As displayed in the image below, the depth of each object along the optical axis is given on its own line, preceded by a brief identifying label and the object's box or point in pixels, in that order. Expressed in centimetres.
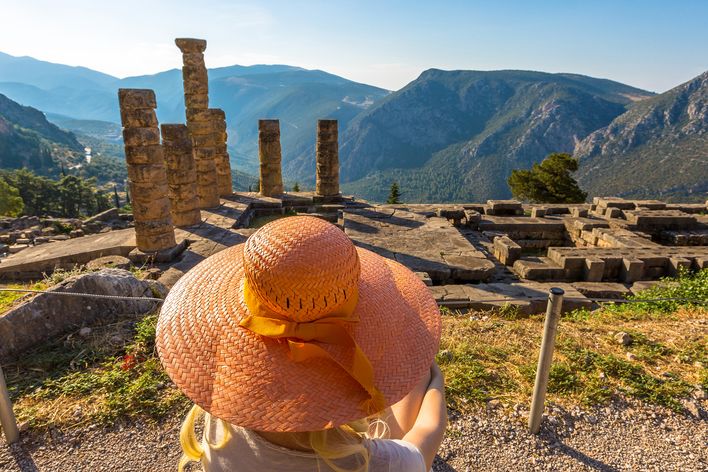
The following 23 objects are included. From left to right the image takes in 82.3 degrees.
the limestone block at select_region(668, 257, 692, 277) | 875
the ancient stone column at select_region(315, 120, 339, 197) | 1611
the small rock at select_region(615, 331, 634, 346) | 431
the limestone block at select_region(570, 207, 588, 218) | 1395
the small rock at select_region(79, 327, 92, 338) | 418
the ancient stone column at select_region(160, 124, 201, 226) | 1205
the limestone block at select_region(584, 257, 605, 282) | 885
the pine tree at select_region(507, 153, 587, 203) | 3038
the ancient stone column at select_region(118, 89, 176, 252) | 943
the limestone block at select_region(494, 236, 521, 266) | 995
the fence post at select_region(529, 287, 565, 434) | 284
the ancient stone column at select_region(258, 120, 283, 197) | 1645
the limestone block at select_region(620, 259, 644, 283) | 882
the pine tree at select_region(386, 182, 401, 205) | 4469
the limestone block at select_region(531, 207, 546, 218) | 1420
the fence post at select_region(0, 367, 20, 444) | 285
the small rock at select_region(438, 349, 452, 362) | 403
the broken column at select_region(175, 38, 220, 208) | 1443
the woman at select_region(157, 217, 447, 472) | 126
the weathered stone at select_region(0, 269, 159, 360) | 390
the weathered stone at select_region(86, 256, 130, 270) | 808
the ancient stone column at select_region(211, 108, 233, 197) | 1609
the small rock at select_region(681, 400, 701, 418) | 330
